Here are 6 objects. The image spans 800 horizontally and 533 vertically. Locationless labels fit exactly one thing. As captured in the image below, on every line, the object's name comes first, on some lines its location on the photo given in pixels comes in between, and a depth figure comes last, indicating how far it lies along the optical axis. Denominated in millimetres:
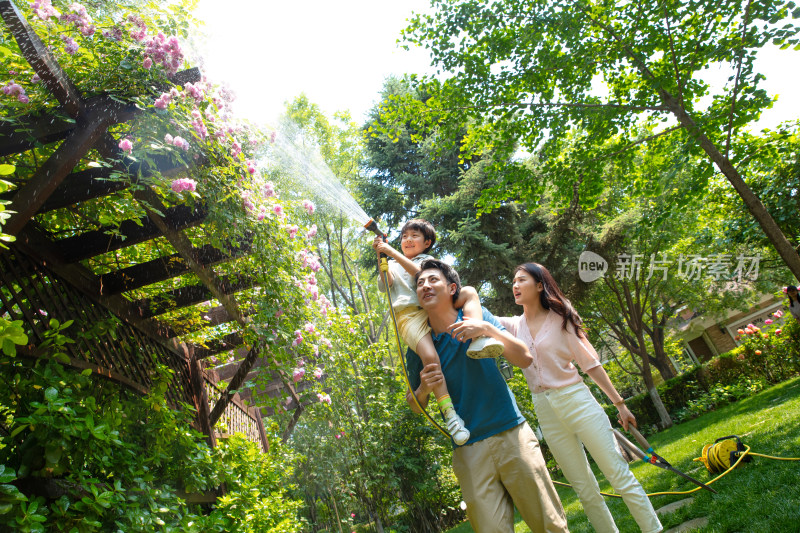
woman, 2531
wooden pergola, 2463
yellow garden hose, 3842
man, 1813
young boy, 1885
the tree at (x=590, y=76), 5078
